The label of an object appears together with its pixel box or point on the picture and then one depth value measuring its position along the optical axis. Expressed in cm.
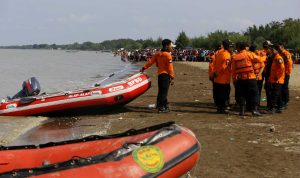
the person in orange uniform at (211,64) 1098
